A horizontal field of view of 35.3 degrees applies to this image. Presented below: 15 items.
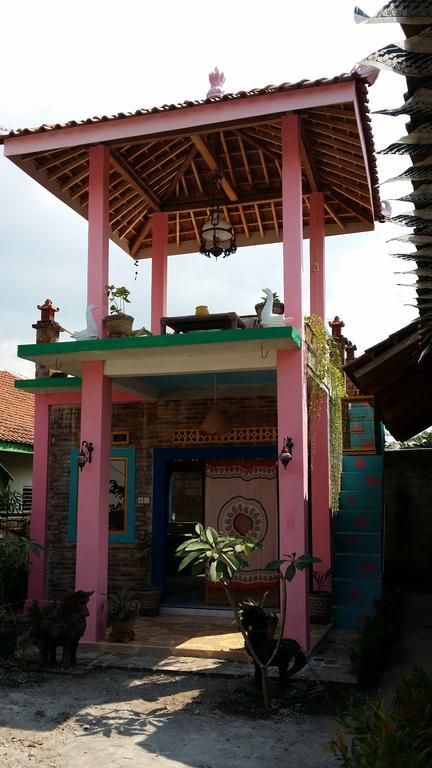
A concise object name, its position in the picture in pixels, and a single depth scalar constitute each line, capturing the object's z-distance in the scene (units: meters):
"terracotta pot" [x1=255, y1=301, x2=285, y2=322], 9.19
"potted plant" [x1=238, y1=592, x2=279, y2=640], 6.59
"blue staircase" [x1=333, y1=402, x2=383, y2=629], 9.63
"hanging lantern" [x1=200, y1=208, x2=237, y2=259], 9.67
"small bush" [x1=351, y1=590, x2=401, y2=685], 6.61
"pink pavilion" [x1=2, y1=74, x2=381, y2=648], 8.09
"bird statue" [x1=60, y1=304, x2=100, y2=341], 8.70
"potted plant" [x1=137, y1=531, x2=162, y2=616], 10.11
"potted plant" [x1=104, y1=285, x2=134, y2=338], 8.73
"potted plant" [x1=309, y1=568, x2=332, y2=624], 9.48
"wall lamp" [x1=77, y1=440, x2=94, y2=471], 8.65
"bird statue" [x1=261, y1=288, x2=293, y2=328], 8.04
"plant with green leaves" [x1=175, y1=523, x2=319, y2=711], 5.98
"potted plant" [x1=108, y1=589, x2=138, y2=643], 8.27
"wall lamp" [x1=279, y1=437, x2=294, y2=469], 7.80
